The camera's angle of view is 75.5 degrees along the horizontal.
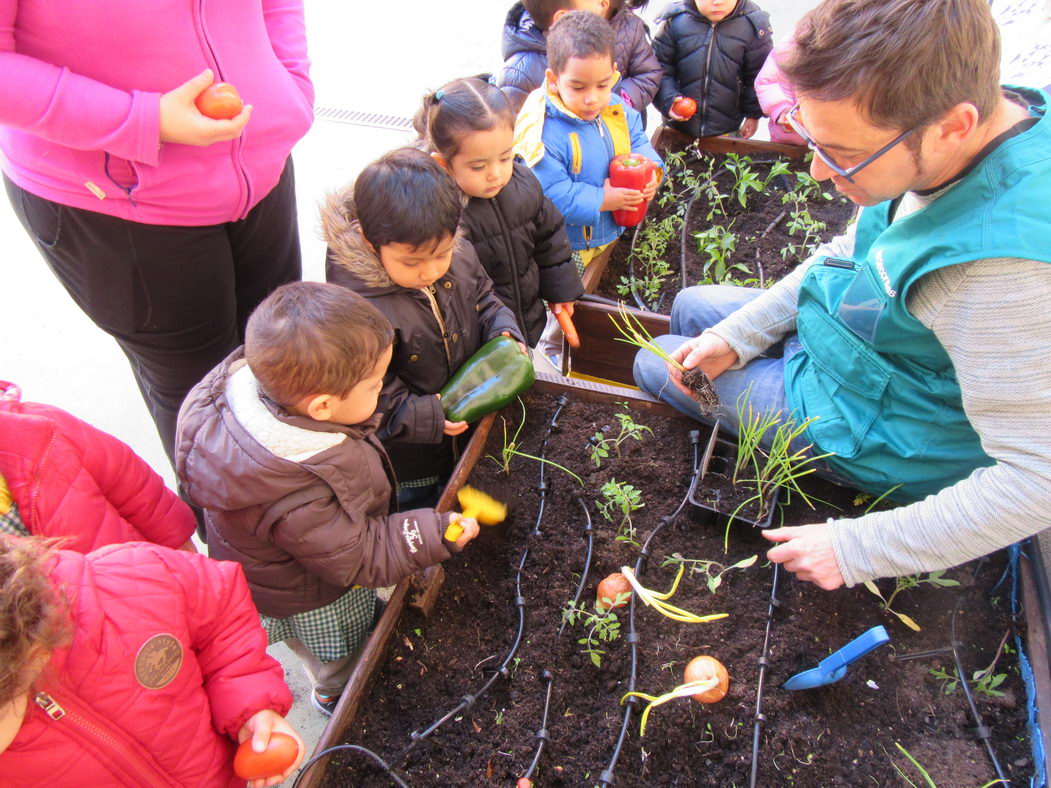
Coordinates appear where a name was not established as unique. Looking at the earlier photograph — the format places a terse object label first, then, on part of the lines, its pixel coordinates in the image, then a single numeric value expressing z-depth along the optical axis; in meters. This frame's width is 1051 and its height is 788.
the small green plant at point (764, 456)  1.68
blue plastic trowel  1.20
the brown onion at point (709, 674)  1.43
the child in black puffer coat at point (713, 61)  3.33
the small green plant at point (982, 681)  1.50
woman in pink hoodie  1.30
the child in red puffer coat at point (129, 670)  0.94
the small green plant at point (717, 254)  2.79
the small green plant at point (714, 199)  3.15
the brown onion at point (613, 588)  1.60
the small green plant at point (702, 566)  1.68
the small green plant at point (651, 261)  2.84
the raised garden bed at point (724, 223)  2.86
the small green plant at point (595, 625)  1.57
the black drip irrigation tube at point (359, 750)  1.30
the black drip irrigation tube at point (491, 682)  1.39
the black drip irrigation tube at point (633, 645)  1.35
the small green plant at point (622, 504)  1.78
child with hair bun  1.89
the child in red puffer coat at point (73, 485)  1.23
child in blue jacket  2.36
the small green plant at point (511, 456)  1.92
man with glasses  1.18
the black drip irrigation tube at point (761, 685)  1.37
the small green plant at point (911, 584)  1.62
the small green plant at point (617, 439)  1.96
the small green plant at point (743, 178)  3.12
